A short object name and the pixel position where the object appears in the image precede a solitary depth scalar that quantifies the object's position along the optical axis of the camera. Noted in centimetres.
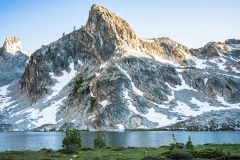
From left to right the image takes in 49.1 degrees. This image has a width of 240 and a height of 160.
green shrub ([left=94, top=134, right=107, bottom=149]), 5125
